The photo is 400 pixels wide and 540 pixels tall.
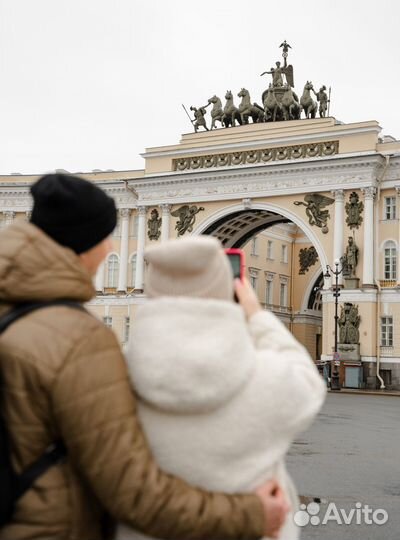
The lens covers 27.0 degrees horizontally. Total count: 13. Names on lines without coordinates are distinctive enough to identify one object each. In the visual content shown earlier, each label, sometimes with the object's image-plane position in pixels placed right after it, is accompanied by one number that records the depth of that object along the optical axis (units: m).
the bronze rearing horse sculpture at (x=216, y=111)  41.19
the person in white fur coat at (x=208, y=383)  1.96
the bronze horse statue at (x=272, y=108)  39.47
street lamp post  32.28
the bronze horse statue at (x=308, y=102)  39.19
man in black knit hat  1.88
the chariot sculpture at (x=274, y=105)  39.44
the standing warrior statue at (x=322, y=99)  39.66
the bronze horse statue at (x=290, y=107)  39.41
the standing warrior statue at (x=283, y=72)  40.44
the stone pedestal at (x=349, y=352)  34.22
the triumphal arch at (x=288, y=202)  35.09
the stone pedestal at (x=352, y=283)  35.28
